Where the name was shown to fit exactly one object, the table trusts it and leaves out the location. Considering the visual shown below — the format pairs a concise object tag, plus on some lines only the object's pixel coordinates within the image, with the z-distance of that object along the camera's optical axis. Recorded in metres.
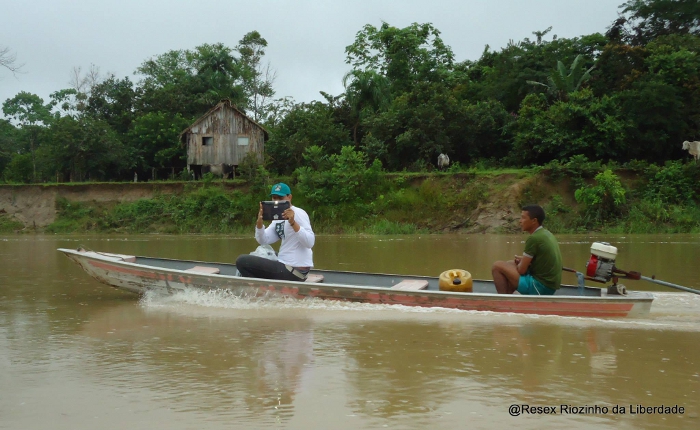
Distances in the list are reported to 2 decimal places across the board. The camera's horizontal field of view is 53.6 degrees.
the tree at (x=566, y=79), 28.67
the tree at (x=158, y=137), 35.81
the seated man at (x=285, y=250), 8.13
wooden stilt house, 34.84
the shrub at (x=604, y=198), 25.30
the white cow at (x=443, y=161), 29.36
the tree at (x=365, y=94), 33.94
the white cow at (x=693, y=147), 26.11
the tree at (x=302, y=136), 33.22
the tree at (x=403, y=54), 36.09
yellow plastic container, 8.37
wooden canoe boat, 7.66
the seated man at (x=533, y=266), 7.68
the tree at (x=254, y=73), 43.19
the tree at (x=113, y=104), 37.78
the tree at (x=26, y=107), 60.12
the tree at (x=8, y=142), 39.25
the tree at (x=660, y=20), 33.41
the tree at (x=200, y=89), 37.62
